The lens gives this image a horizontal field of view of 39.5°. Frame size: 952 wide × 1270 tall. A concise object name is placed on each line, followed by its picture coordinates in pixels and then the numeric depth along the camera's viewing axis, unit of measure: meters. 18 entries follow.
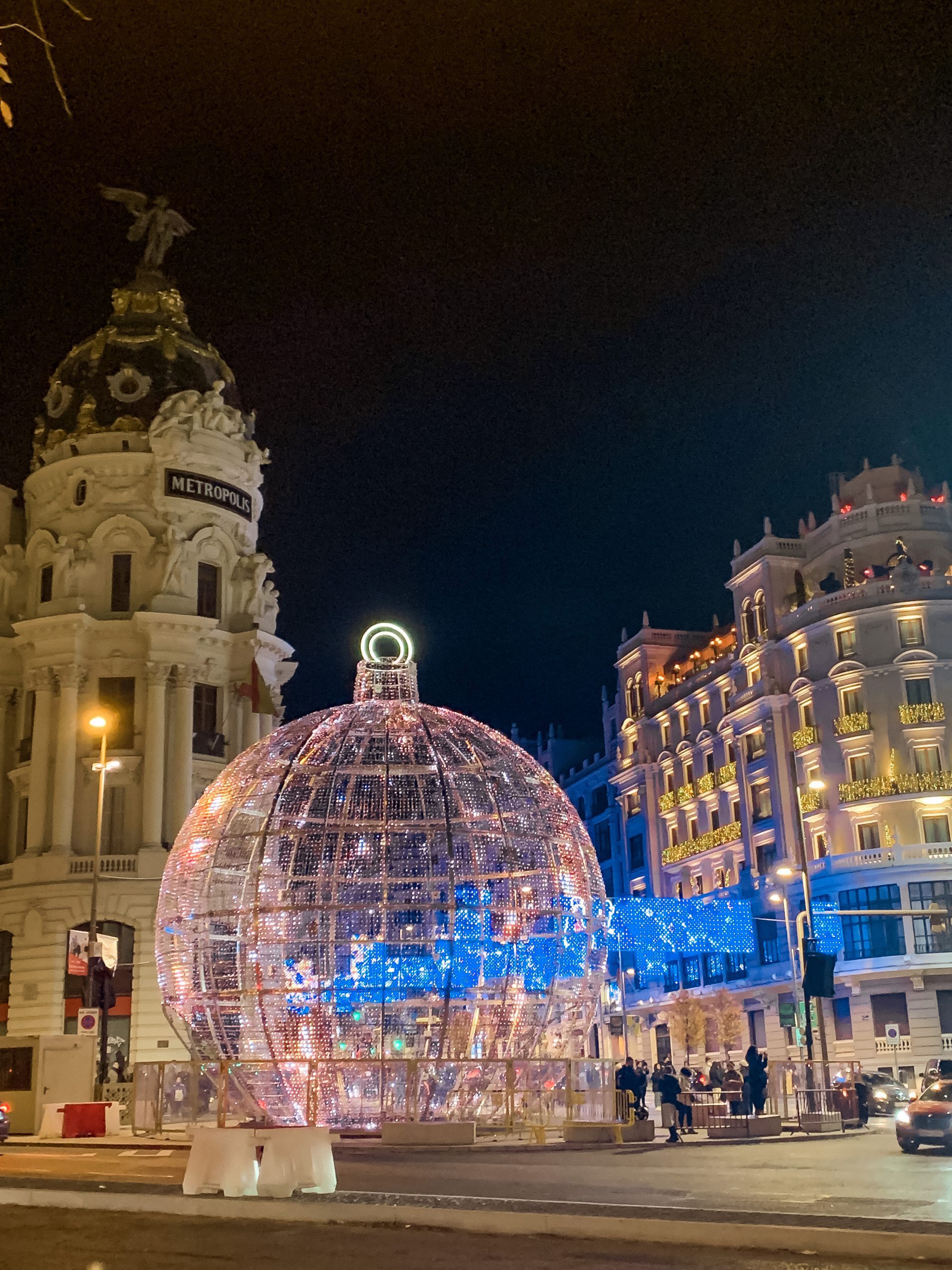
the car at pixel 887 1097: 34.91
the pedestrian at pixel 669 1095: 25.00
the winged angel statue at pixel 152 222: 54.47
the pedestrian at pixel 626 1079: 26.05
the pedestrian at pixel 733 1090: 26.91
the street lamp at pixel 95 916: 30.56
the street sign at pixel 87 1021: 30.05
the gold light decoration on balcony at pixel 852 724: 53.53
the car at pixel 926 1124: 20.17
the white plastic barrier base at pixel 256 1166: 13.14
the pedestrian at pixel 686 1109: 25.86
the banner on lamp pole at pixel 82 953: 30.92
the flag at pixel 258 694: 48.59
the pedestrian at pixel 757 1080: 26.09
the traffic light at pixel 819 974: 28.23
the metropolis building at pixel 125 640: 44.91
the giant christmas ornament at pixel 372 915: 19.53
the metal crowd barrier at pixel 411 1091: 19.89
